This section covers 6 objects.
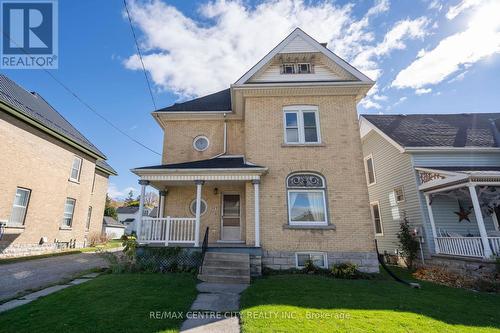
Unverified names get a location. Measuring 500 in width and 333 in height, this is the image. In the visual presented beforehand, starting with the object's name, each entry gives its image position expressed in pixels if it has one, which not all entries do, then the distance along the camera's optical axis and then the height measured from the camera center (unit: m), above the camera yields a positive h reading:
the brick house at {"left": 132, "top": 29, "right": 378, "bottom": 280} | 9.05 +2.35
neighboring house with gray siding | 9.41 +2.01
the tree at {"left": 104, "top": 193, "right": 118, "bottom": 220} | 36.88 +3.17
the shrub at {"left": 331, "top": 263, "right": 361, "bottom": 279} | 8.20 -1.29
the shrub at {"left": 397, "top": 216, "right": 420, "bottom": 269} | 11.16 -0.60
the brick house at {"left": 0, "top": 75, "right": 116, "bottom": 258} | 11.75 +3.17
